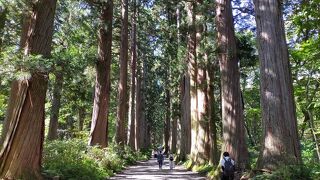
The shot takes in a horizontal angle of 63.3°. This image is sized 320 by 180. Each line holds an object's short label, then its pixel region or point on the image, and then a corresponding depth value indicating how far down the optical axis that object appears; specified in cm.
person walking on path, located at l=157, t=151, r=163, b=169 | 1560
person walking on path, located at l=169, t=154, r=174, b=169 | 1527
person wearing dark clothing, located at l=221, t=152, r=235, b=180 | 720
